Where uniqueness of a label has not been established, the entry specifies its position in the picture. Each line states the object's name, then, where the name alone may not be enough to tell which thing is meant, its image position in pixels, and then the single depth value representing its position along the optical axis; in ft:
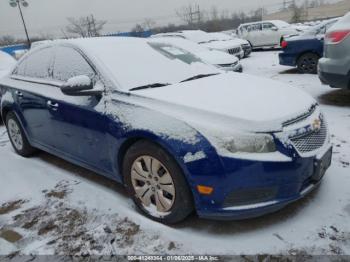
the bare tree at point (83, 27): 154.81
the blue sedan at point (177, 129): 7.57
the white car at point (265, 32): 50.01
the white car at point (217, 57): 26.96
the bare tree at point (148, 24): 201.93
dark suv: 26.07
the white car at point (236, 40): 42.40
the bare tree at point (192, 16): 199.59
